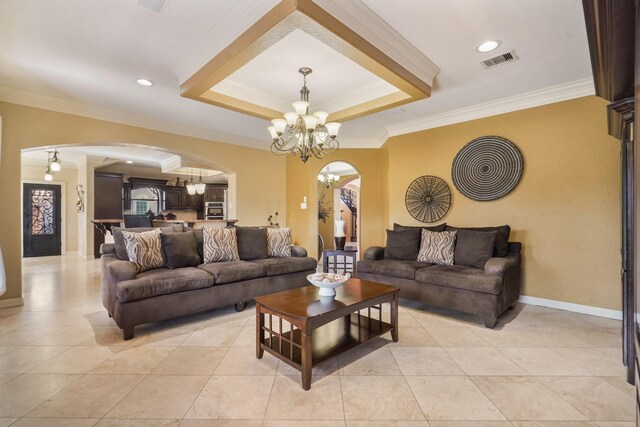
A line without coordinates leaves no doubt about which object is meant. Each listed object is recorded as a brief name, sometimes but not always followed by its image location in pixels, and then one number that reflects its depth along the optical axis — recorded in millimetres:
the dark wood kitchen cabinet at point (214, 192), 10297
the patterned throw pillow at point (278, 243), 4250
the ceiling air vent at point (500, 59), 2854
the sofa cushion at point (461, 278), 2945
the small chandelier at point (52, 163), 6439
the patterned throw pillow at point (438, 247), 3740
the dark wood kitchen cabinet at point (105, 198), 7758
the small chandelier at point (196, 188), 8781
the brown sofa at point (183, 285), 2719
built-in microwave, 10258
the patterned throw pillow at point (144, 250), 3193
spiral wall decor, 3887
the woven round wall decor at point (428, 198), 4539
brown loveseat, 2965
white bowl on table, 2404
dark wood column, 1232
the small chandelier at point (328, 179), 8453
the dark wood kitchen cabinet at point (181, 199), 9766
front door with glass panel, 7664
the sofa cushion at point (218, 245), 3715
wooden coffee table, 1994
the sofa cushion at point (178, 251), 3408
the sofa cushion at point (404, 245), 4113
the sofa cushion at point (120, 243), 3287
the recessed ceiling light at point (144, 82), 3344
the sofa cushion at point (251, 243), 4031
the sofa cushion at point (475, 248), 3475
